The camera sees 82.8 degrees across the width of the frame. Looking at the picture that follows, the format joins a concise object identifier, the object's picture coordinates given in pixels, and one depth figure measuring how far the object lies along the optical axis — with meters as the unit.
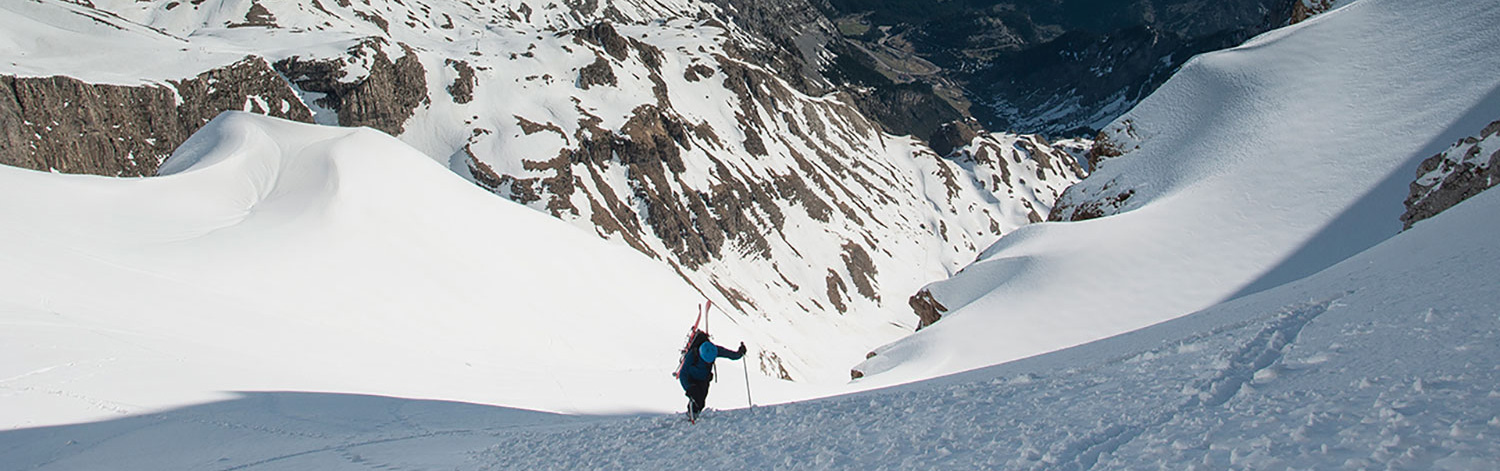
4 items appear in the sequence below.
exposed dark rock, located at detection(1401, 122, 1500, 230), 20.84
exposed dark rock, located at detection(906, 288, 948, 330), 31.86
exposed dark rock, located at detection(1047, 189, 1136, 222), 31.56
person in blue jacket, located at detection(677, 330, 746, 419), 12.40
